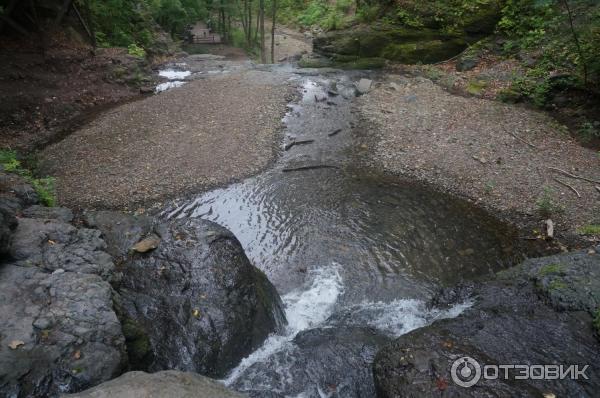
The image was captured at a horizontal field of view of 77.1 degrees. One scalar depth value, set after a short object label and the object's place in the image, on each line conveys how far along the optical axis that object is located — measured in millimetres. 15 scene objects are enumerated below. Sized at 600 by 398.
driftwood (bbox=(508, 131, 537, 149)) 11007
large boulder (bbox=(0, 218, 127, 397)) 3842
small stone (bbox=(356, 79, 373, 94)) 16397
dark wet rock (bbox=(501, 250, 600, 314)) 5551
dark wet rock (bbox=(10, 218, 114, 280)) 5258
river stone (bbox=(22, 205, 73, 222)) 6602
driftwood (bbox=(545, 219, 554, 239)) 8211
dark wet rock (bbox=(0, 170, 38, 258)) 4980
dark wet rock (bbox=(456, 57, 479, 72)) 16656
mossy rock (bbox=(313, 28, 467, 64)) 18203
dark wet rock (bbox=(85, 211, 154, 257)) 6589
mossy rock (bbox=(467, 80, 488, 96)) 14652
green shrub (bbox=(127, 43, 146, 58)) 19625
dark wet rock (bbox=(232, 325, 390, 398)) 5320
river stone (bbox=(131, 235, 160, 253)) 6400
